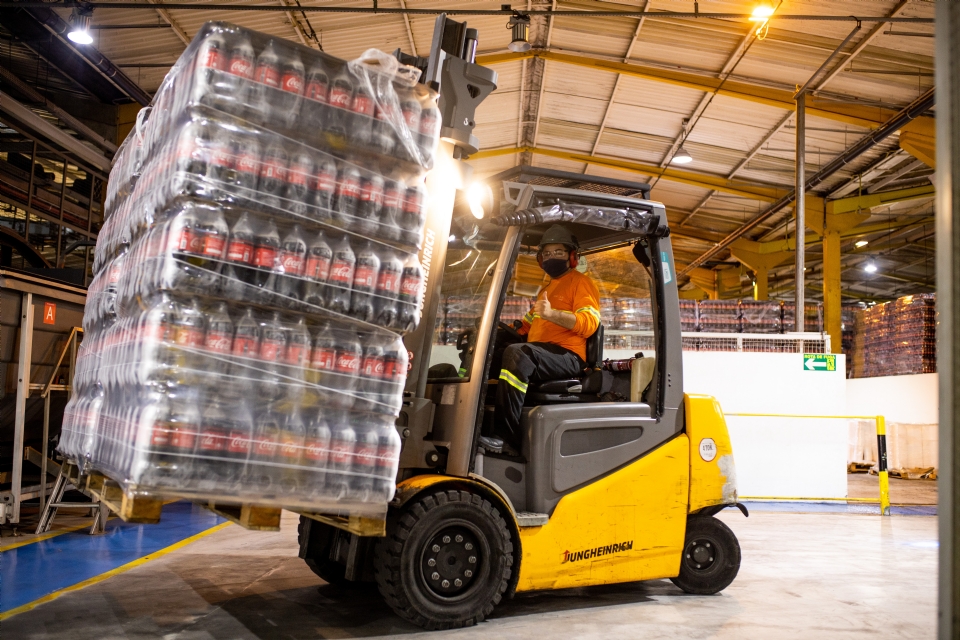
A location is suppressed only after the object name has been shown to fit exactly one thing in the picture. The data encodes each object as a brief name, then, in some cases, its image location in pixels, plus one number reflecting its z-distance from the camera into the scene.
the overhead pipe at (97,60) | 10.13
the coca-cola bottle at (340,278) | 3.63
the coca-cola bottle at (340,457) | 3.59
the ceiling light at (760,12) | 10.84
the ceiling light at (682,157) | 15.82
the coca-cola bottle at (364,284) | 3.69
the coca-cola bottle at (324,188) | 3.60
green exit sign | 12.47
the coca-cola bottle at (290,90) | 3.52
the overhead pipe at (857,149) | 12.77
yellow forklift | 4.38
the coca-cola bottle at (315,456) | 3.52
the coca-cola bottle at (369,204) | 3.72
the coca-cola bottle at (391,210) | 3.79
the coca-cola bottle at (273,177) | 3.49
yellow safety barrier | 10.59
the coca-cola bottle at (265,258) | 3.46
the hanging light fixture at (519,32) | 11.54
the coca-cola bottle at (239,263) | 3.40
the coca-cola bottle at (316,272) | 3.57
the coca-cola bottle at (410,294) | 3.83
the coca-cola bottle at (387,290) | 3.75
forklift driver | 4.82
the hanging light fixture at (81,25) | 10.12
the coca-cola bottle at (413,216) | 3.85
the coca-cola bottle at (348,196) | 3.66
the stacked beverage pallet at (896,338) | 16.17
